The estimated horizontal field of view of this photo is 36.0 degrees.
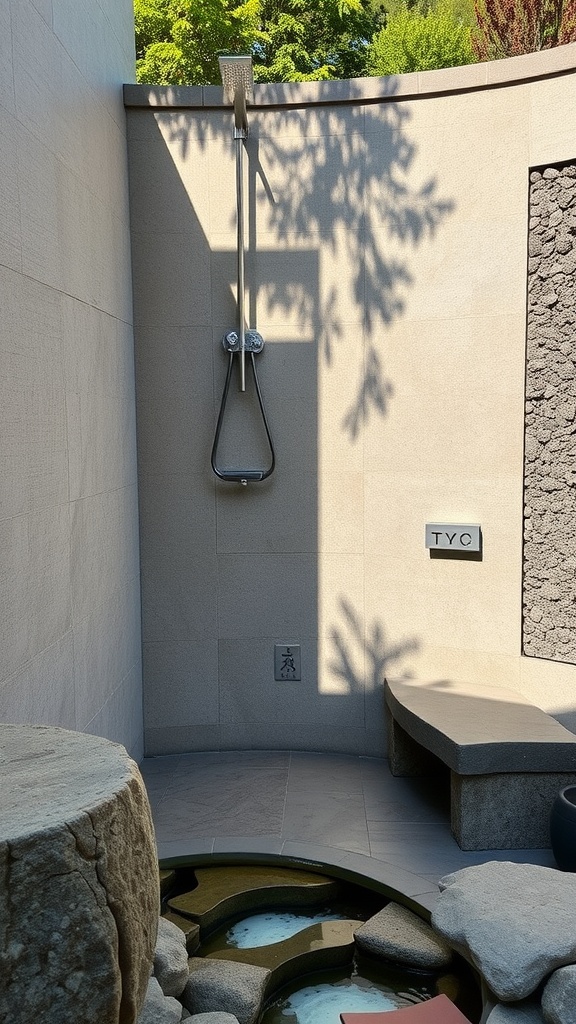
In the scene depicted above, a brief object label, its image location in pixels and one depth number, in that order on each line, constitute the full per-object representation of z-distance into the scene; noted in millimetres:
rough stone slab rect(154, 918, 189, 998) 1929
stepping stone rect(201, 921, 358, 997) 2178
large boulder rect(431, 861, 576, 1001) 1792
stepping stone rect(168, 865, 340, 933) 2400
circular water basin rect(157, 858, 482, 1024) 2096
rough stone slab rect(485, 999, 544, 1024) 1811
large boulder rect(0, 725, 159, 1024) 1089
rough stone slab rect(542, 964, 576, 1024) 1727
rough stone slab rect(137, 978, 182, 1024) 1731
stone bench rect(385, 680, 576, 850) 2689
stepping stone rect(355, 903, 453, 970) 2189
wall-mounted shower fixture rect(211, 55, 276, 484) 3090
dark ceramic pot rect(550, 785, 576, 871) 2488
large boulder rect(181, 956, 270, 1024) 1968
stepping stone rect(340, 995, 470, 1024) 1902
